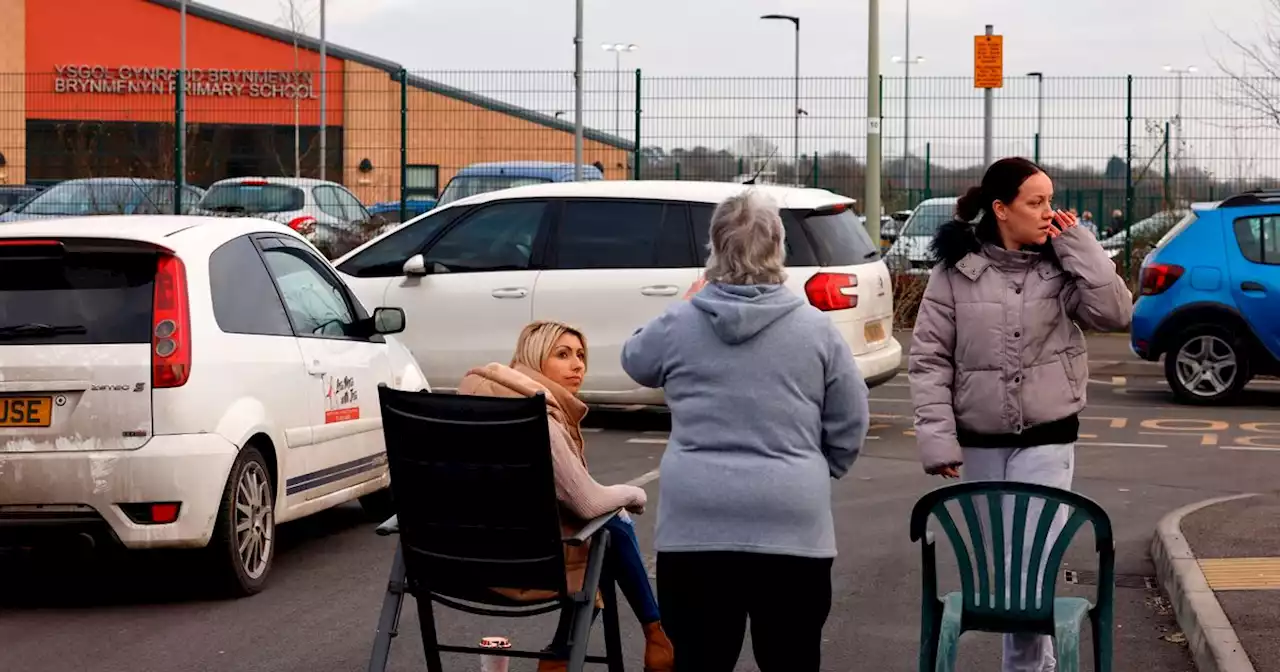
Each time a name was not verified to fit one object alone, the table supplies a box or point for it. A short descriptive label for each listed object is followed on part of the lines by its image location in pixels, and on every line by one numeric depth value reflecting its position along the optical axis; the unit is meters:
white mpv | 12.45
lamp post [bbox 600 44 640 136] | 21.94
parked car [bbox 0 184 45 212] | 26.13
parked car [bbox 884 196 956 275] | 21.81
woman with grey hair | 4.47
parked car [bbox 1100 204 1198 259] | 23.50
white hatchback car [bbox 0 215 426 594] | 7.18
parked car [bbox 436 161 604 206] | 20.87
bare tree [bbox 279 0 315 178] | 43.62
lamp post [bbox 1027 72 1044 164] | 22.03
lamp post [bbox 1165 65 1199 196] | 22.66
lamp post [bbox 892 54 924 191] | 22.16
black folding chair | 4.99
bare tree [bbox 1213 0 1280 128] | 22.11
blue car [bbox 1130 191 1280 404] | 14.79
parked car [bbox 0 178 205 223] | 22.17
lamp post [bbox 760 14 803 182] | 21.65
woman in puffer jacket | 5.41
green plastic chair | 4.80
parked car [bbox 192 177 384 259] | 21.59
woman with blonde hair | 5.29
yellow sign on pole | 21.30
